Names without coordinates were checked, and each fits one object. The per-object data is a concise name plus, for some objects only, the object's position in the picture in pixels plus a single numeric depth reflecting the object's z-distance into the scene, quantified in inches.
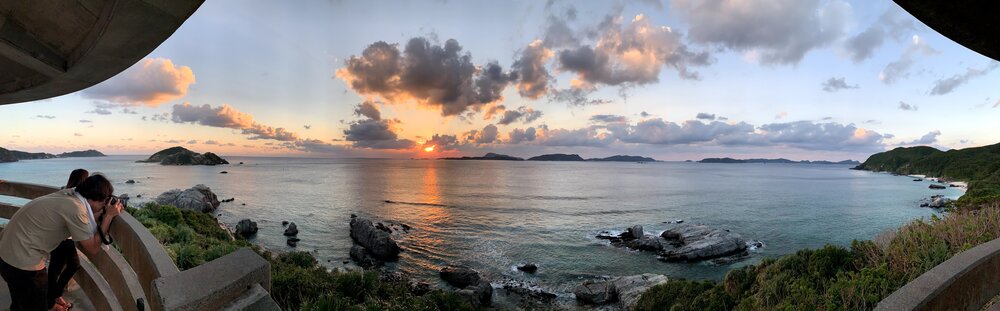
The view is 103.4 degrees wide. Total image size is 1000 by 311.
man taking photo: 148.6
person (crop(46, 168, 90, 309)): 181.3
